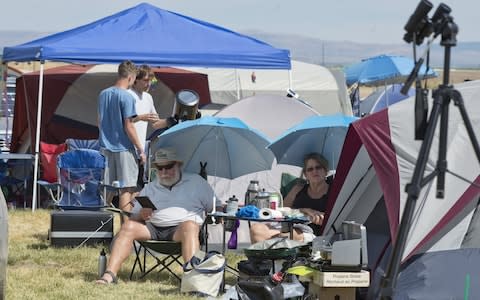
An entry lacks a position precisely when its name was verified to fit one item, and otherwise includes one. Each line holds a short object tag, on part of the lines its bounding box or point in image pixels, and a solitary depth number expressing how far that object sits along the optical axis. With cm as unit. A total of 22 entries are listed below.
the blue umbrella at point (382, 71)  4284
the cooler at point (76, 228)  1659
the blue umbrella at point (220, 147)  1542
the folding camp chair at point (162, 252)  1365
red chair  2147
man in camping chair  1373
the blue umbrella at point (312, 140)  1477
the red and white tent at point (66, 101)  2416
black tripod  698
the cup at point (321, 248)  1156
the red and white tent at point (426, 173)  1109
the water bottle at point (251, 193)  1400
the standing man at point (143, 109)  1767
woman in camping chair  1386
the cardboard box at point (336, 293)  1123
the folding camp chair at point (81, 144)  2161
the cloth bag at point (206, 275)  1279
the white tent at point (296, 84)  3316
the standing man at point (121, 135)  1755
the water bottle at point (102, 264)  1395
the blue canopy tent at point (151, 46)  2041
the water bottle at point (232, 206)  1362
